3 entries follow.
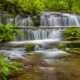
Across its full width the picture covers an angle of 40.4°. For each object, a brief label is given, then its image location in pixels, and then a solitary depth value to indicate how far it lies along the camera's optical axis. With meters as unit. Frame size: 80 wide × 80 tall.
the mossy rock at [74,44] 5.09
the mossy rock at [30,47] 4.96
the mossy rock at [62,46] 4.94
